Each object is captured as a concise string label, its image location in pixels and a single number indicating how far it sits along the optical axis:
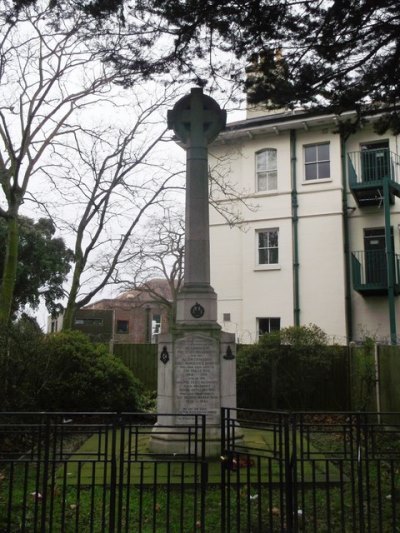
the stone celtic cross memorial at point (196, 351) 8.75
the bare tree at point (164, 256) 28.89
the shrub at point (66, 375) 10.34
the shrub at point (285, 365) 14.37
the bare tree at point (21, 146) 14.21
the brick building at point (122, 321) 54.96
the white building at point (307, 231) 18.81
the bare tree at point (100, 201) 19.62
